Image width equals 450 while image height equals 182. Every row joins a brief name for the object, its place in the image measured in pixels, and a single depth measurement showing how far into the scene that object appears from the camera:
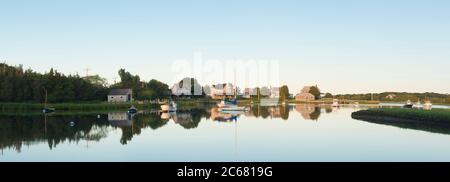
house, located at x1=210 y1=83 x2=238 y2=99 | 176.40
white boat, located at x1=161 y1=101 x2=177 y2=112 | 78.66
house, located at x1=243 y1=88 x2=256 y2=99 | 179.62
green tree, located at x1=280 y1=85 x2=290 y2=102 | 172.00
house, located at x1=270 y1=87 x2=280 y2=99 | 181.05
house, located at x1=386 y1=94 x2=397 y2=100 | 183.54
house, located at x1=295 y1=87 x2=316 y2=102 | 169.50
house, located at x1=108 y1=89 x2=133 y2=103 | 103.50
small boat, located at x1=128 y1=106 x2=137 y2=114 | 71.56
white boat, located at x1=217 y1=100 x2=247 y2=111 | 73.59
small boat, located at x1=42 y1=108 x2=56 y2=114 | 69.63
